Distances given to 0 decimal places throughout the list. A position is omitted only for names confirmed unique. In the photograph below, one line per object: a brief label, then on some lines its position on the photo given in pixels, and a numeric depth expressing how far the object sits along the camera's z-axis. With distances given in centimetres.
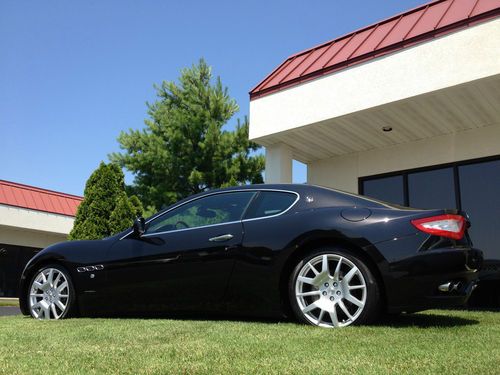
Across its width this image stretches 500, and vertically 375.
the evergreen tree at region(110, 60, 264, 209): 2195
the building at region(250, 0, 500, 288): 659
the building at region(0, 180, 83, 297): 1911
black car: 366
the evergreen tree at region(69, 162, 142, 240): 1287
